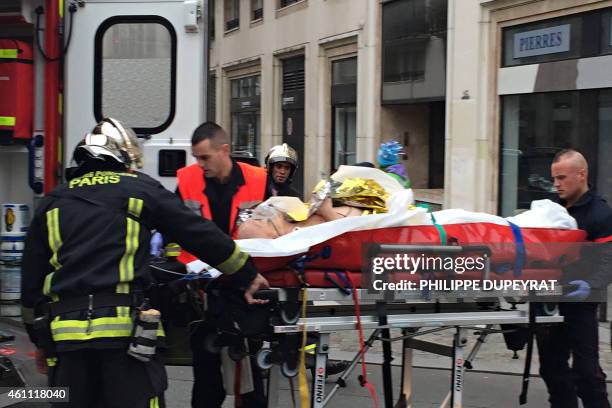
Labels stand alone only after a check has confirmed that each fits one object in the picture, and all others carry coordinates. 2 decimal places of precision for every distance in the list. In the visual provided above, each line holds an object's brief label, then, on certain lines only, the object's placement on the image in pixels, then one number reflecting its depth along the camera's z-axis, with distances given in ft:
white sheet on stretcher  13.06
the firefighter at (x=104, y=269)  11.53
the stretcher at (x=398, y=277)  13.26
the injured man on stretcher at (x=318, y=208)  13.58
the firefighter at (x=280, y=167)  21.93
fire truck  20.43
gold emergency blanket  14.14
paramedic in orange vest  15.35
